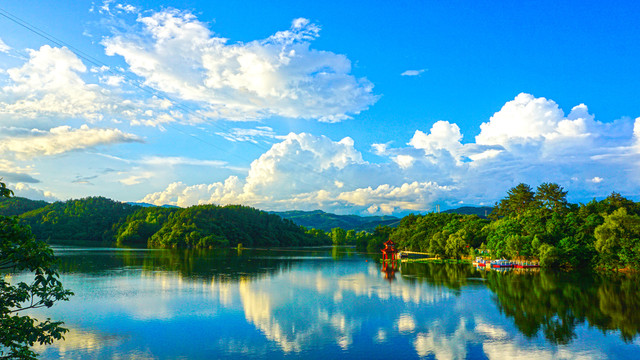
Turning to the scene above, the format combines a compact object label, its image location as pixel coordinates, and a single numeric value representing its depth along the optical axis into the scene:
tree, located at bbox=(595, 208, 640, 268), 59.31
